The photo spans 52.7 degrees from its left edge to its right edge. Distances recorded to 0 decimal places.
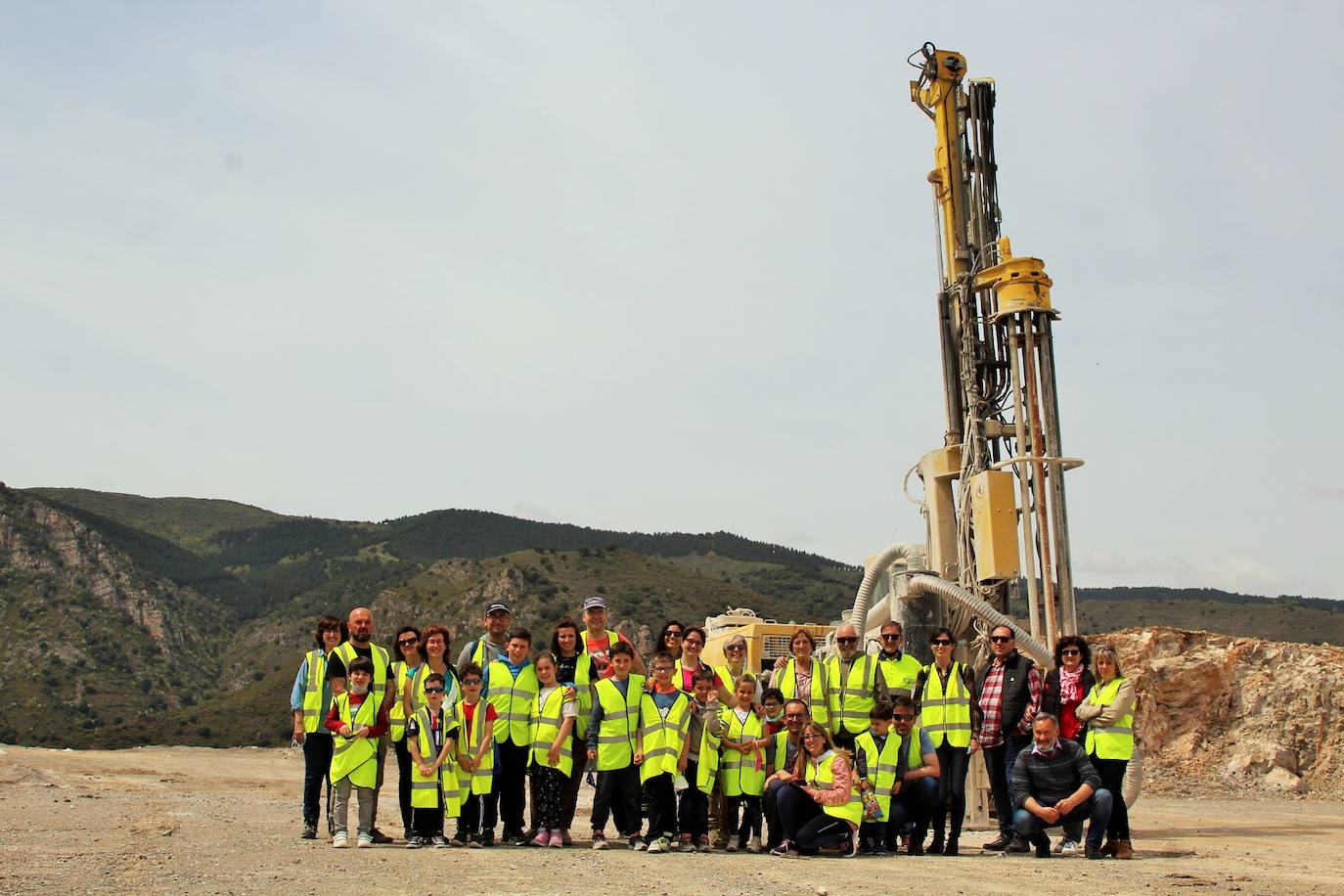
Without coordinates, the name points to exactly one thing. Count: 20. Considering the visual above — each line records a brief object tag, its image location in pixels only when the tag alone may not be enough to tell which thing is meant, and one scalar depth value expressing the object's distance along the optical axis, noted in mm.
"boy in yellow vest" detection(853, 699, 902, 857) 10805
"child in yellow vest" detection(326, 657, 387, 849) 10688
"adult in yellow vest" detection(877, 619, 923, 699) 11336
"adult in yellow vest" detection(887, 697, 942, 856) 10875
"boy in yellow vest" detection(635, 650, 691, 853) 10562
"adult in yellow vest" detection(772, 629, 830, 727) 11203
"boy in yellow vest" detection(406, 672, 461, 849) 10633
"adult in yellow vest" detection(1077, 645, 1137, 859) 10500
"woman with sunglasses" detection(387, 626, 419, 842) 10844
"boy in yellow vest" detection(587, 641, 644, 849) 10750
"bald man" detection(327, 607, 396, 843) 10805
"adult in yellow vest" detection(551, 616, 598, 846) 11055
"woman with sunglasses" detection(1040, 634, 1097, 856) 10828
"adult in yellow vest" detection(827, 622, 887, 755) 11258
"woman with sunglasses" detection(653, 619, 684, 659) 11180
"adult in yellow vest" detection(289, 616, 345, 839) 10914
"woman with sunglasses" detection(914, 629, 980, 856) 11102
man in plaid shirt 10922
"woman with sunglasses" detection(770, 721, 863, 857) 10453
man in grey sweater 10297
